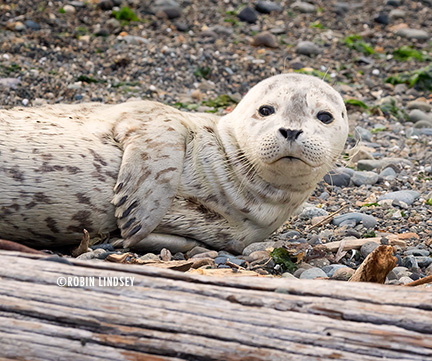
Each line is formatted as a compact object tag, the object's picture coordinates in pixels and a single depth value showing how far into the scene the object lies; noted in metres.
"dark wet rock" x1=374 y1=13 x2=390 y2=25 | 24.36
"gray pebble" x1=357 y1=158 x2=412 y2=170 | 14.16
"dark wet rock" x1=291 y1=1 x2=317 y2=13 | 24.41
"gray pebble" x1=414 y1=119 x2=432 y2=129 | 17.11
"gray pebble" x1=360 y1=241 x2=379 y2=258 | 9.83
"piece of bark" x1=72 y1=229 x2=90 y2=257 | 9.09
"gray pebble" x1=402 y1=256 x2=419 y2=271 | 9.55
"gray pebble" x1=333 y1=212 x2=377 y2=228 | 11.23
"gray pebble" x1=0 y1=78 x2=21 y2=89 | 15.17
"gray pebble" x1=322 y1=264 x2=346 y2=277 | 9.22
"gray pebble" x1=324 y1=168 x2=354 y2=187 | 13.34
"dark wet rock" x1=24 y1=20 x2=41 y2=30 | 18.62
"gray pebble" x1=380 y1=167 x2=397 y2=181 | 13.66
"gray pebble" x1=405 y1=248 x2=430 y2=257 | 10.00
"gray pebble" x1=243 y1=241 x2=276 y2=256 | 10.08
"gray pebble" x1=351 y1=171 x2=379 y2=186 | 13.37
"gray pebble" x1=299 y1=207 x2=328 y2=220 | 11.91
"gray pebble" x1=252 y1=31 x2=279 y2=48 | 21.08
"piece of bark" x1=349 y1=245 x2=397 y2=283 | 7.31
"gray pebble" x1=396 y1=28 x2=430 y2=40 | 23.28
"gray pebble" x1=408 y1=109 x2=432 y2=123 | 17.52
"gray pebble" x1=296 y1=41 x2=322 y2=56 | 21.11
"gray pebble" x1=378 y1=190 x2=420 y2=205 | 12.35
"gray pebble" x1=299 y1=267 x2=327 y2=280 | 8.87
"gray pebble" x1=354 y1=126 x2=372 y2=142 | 15.85
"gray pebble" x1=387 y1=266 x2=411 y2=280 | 8.97
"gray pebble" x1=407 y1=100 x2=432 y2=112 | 18.33
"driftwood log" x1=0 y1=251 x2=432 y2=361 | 5.53
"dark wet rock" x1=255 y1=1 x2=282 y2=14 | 23.66
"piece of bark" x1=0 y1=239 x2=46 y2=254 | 6.45
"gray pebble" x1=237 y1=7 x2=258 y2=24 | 22.58
